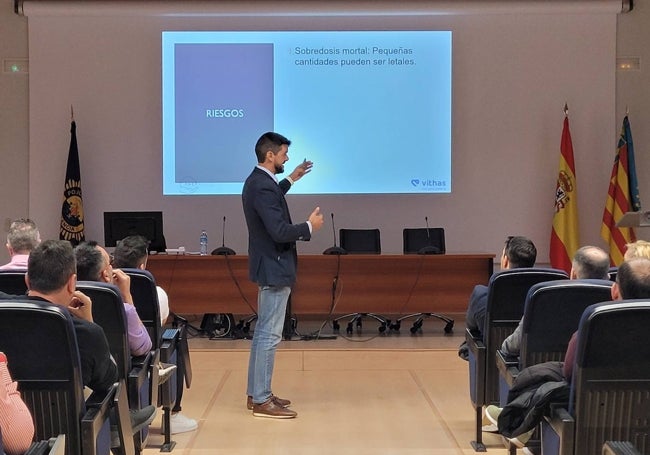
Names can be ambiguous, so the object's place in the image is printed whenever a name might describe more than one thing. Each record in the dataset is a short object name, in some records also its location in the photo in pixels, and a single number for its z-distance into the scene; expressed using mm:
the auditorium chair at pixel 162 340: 3564
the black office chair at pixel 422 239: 7668
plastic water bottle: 7742
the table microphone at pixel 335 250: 7258
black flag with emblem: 8008
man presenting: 4441
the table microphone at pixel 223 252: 7156
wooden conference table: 7191
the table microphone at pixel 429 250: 7328
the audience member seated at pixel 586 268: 3176
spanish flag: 8039
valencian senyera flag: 7969
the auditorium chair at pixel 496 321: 3492
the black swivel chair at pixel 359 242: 7688
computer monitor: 6852
